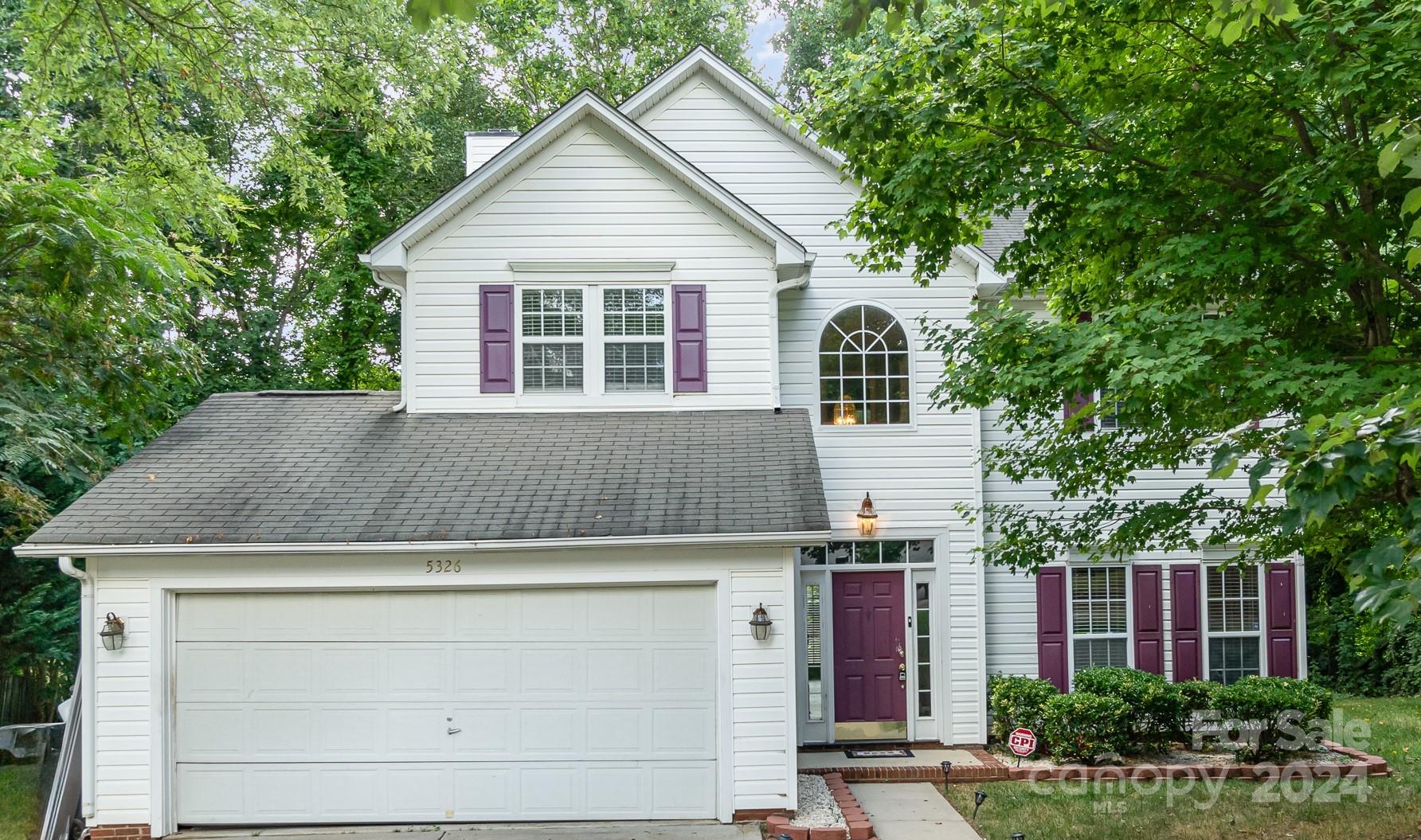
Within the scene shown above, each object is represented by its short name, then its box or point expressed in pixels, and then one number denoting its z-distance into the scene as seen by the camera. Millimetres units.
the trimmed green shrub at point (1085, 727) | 10398
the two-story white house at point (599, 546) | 8602
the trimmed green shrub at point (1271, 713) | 10672
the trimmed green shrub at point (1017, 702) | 10805
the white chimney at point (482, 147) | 12570
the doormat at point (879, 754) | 10781
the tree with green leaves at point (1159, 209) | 6230
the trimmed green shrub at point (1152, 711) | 10922
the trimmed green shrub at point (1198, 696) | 11094
